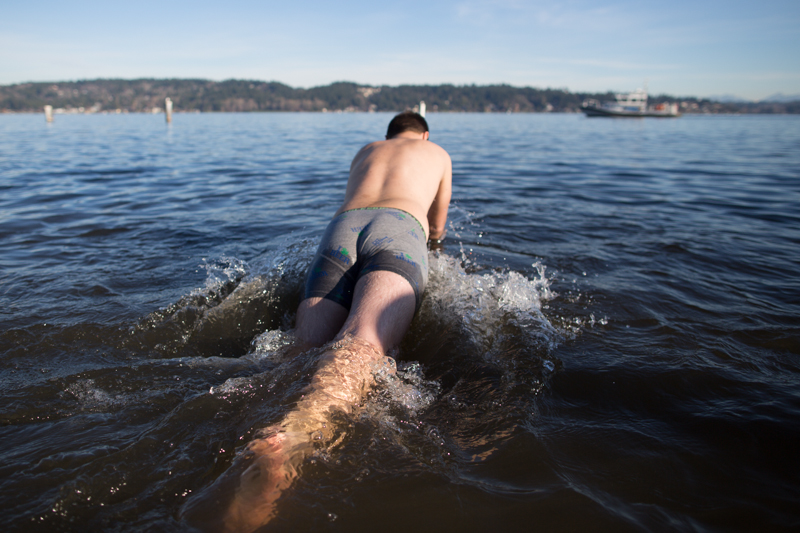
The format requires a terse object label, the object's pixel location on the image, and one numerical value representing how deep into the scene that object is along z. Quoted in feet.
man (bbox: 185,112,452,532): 4.57
